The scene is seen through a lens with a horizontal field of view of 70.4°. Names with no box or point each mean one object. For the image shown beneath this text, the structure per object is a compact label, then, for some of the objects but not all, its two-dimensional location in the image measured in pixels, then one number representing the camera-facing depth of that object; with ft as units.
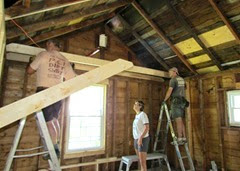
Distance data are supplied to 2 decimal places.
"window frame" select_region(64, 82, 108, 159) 11.44
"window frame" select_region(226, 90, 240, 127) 11.94
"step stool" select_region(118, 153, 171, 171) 11.45
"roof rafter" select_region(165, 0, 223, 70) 10.49
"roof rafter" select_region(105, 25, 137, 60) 14.84
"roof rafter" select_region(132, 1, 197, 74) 11.42
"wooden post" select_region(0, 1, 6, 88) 5.25
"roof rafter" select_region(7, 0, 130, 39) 8.26
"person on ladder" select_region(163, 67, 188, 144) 11.97
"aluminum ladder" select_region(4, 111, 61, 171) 4.94
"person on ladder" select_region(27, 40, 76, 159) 6.44
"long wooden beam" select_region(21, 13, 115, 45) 10.66
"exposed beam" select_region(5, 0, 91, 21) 6.22
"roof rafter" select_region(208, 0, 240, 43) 9.12
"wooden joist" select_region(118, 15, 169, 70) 13.43
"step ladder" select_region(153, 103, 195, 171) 11.37
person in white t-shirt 10.89
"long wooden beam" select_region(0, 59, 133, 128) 3.87
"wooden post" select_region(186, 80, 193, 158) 13.73
